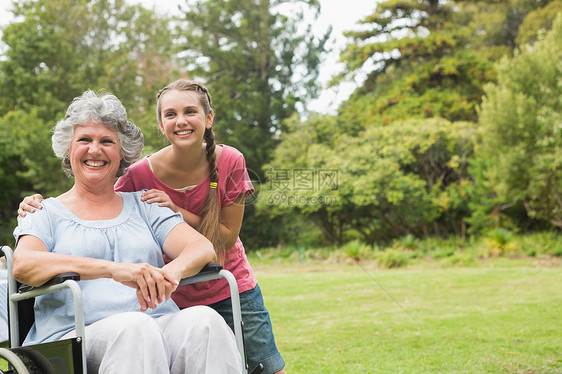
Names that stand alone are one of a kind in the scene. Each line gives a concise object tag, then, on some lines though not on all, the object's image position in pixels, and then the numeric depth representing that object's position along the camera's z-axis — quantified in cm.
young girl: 209
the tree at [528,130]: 1082
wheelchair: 151
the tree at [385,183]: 1240
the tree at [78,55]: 1647
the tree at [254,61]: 1538
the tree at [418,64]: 1462
